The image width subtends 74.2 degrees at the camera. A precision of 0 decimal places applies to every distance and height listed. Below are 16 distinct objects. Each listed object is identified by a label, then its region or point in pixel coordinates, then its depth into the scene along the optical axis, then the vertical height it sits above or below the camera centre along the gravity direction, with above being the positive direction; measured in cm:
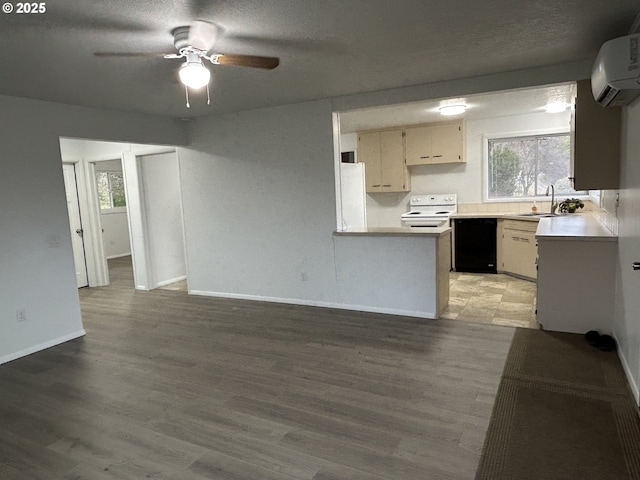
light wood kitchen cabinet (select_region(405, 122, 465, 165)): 647 +73
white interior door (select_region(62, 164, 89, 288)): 640 -24
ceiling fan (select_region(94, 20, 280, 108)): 245 +89
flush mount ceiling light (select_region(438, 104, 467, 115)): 524 +101
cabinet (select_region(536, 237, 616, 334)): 353 -86
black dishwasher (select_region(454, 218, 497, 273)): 616 -83
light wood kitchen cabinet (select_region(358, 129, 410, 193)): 688 +55
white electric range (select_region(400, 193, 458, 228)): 650 -32
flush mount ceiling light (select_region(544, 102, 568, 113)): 535 +100
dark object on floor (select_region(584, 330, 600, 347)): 345 -127
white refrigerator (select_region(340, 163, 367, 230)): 513 -1
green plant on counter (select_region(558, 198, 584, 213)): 566 -28
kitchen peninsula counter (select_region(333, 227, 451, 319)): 429 -81
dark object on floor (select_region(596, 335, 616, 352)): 334 -128
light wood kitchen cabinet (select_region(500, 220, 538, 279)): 561 -84
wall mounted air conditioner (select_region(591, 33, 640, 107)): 245 +67
